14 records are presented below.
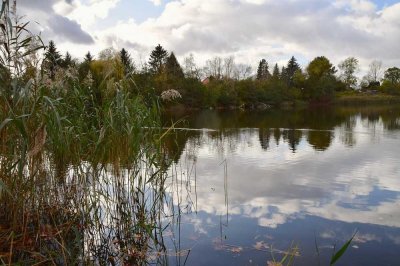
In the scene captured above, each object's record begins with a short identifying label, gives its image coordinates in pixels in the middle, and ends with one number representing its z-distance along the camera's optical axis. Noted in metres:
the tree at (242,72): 89.64
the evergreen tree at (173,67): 53.99
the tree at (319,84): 75.49
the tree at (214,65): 89.06
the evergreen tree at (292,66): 102.44
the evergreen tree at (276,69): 105.39
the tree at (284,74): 91.54
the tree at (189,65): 70.44
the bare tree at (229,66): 88.06
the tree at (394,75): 107.38
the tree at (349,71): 96.62
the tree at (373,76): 108.61
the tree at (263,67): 113.76
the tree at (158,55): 67.88
